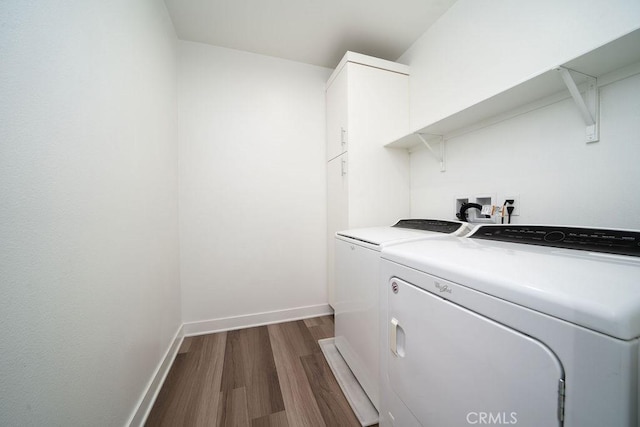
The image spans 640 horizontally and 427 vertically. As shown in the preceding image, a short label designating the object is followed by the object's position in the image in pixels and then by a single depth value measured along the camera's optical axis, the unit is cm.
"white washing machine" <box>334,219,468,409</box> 107
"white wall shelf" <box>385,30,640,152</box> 76
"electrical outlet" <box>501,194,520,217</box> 118
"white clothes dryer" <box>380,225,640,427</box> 36
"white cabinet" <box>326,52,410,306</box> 174
